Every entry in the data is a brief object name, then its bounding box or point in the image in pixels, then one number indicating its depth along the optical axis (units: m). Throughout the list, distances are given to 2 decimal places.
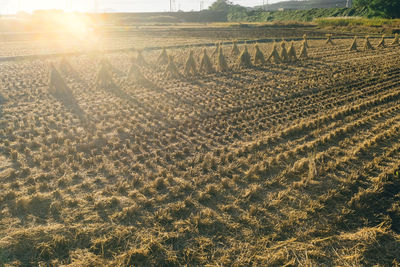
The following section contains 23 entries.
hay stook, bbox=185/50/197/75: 16.05
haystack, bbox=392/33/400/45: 25.78
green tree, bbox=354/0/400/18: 40.59
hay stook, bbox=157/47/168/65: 18.80
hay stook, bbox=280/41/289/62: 19.65
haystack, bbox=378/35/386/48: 24.84
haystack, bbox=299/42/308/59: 20.70
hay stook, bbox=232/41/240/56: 22.26
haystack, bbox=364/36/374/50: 23.58
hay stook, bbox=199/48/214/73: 16.64
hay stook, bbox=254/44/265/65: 18.69
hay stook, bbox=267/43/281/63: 19.27
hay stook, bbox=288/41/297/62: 19.80
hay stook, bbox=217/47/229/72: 16.89
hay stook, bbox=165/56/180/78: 15.50
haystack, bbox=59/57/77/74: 16.59
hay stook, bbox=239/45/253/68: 18.16
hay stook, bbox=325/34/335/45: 27.55
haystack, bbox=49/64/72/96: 12.26
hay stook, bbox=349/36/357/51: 23.26
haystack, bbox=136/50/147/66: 18.52
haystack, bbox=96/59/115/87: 13.48
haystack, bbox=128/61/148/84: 14.22
